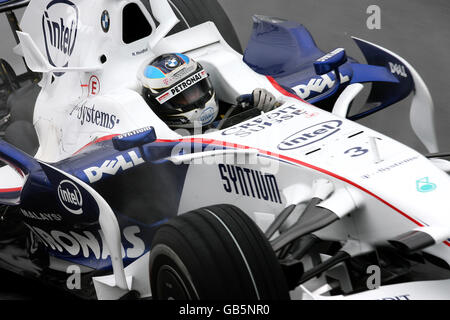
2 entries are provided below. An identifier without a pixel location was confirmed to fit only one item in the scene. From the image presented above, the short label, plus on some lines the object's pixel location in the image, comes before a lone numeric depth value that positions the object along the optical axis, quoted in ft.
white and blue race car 19.86
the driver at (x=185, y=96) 26.55
